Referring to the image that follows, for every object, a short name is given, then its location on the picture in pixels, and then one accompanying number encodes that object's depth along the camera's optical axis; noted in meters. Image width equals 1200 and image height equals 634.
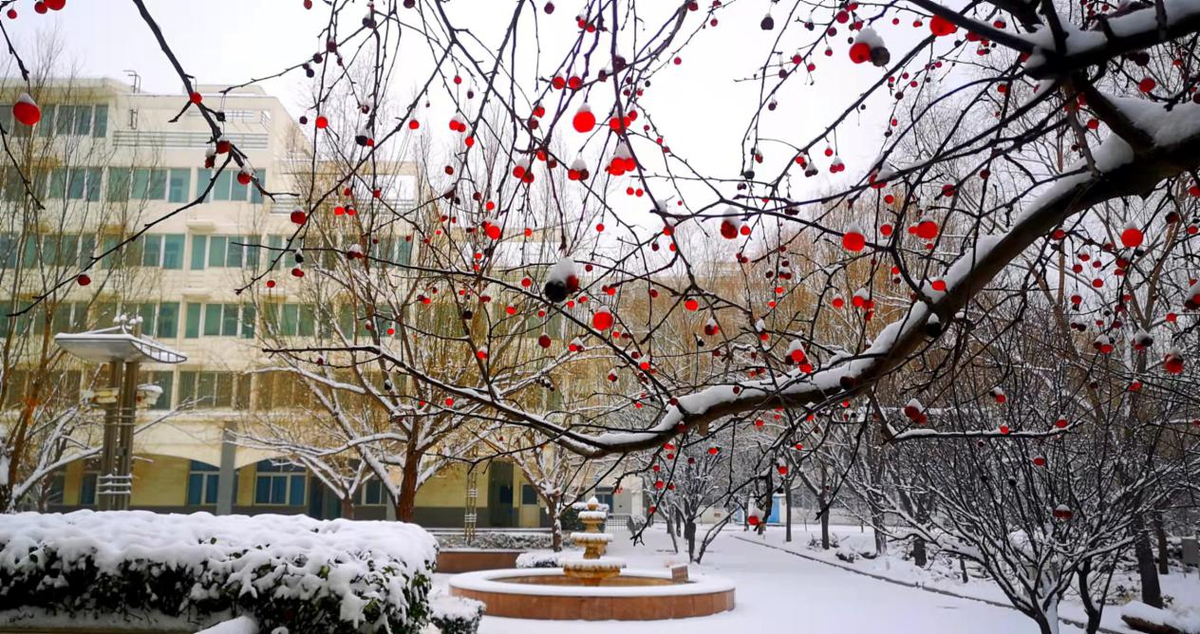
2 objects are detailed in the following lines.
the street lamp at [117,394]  10.34
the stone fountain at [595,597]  12.05
